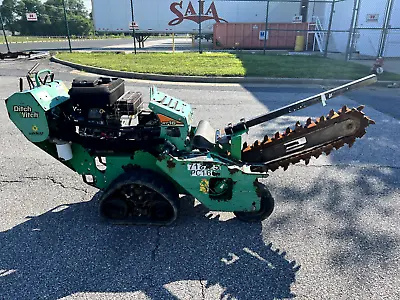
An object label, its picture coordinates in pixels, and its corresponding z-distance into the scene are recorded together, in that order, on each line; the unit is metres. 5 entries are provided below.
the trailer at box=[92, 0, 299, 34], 24.11
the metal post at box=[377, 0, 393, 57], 13.27
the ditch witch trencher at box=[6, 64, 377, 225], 3.14
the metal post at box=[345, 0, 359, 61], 14.25
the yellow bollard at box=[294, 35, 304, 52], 22.06
